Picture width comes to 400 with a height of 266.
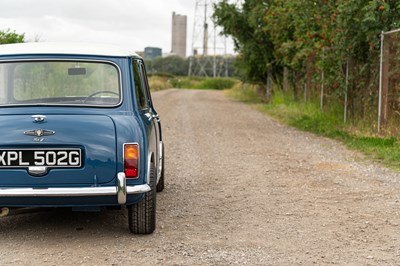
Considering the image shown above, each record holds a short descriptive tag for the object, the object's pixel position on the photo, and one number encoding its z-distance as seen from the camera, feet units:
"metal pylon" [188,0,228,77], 270.96
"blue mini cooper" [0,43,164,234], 19.77
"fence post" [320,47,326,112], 58.29
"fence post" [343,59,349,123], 54.98
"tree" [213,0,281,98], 111.75
